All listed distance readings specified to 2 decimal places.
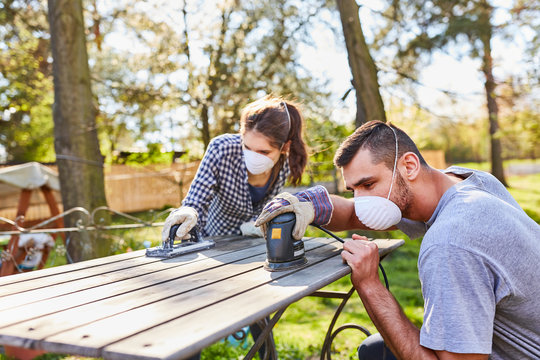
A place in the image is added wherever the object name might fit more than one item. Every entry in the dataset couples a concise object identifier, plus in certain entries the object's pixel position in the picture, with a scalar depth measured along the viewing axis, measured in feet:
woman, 8.23
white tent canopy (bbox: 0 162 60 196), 17.94
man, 3.96
